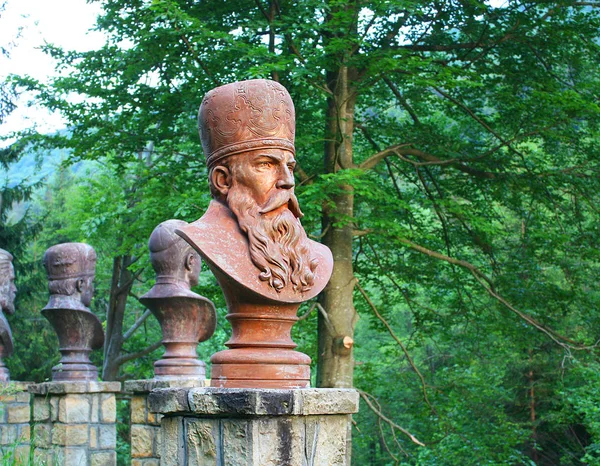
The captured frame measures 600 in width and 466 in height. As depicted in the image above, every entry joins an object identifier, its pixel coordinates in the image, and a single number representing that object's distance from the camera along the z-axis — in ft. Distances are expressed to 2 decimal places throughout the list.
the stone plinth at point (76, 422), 22.54
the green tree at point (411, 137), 27.43
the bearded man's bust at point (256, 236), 10.84
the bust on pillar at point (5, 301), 25.08
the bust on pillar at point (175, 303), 18.88
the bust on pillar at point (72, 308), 23.20
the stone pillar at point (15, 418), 25.91
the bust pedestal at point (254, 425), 9.87
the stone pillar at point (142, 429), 19.71
